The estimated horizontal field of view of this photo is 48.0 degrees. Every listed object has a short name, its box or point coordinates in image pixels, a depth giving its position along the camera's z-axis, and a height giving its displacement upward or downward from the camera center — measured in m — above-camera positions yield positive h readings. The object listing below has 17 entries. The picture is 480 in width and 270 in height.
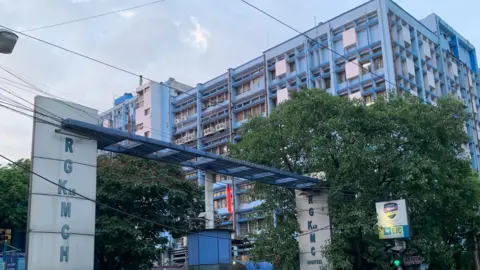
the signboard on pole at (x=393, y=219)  19.95 +1.07
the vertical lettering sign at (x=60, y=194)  13.95 +1.76
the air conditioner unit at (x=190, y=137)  61.16 +13.24
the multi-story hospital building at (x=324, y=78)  45.28 +16.56
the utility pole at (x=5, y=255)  22.31 +0.34
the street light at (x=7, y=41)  8.95 +3.62
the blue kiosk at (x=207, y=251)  23.61 +0.22
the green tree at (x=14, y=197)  28.09 +3.39
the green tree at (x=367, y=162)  21.61 +3.59
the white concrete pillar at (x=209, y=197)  23.58 +2.57
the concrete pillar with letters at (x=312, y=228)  22.03 +0.96
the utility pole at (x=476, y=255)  32.43 -0.58
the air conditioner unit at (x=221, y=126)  57.06 +13.43
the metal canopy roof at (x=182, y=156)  15.66 +3.39
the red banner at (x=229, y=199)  52.69 +5.39
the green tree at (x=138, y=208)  25.41 +2.46
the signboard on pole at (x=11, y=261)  22.39 +0.08
